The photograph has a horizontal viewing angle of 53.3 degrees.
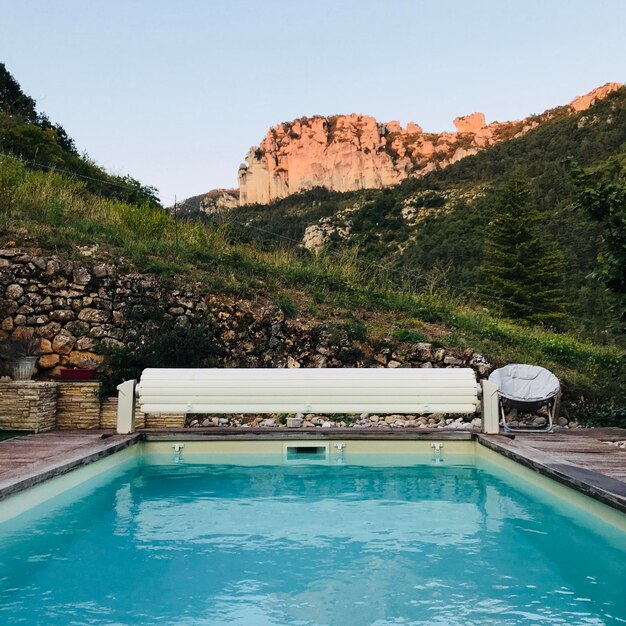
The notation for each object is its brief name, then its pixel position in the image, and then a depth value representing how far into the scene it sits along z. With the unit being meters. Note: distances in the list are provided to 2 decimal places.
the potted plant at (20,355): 6.80
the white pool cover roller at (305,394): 5.93
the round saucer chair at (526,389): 6.67
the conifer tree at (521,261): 21.91
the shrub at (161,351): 7.17
